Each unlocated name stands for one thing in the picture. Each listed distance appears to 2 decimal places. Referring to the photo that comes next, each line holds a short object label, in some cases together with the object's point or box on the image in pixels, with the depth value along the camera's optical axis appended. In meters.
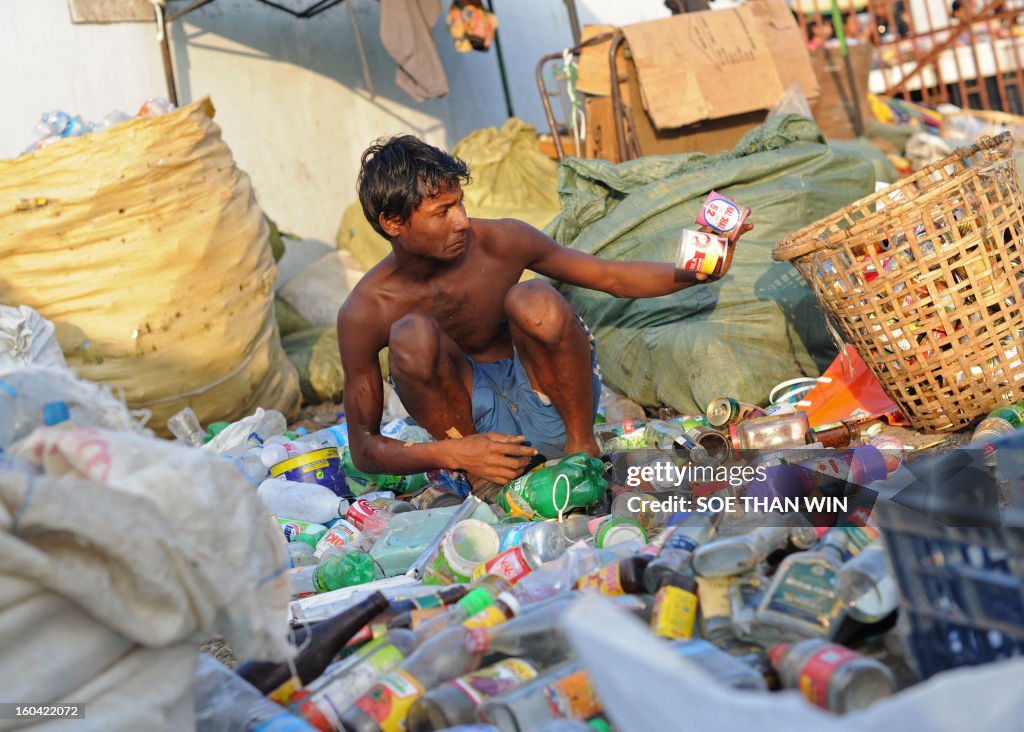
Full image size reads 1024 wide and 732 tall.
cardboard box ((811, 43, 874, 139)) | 7.00
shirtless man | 2.79
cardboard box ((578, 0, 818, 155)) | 5.34
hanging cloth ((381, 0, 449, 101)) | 6.06
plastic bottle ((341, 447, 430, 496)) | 3.38
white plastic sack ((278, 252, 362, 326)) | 5.64
